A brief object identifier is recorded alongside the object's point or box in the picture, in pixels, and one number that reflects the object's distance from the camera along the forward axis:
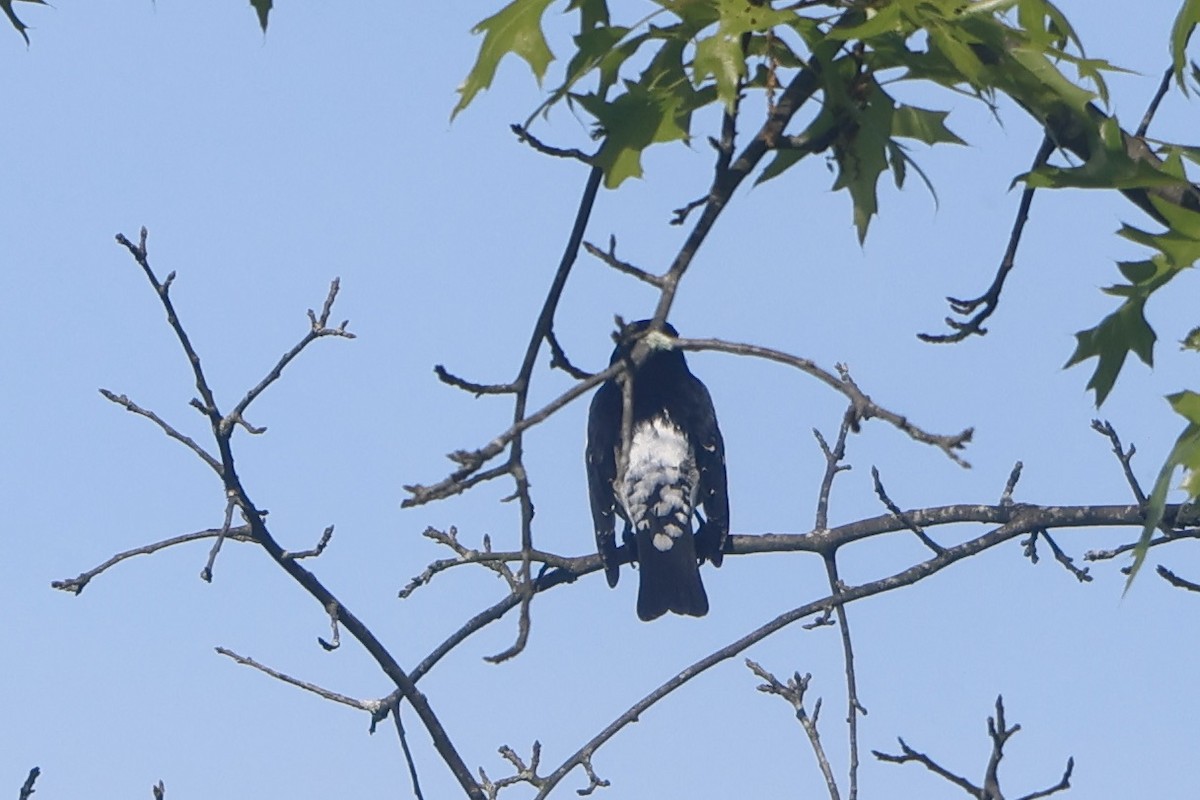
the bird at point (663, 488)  16.41
